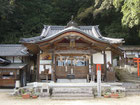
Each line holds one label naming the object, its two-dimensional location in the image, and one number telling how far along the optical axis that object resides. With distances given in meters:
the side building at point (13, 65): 13.26
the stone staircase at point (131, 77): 14.23
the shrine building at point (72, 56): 11.42
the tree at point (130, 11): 13.51
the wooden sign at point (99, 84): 9.41
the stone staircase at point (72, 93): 9.16
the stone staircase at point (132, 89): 10.16
